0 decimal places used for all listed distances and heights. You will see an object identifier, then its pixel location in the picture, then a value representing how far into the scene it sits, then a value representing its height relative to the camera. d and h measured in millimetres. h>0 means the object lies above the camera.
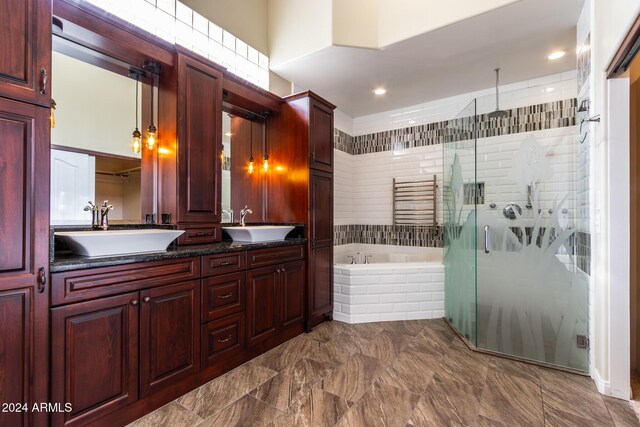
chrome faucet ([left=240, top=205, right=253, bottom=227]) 2866 +9
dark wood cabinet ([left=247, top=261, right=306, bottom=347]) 2277 -705
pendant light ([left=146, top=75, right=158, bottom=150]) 2182 +570
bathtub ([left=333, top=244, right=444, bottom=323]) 3129 -816
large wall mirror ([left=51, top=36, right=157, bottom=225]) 1806 +515
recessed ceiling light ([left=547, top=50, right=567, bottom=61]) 2742 +1483
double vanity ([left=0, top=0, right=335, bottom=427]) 1261 -53
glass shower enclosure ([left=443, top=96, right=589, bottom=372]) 2189 -238
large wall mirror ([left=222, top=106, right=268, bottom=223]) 2789 +485
